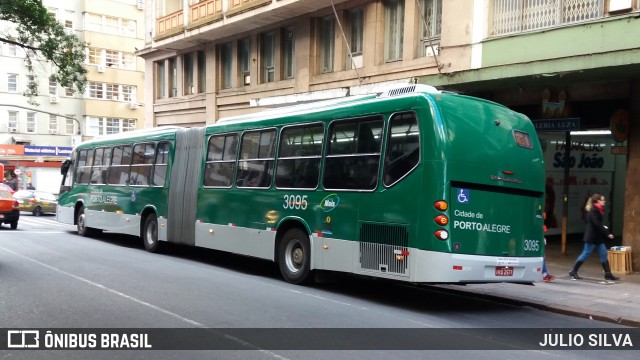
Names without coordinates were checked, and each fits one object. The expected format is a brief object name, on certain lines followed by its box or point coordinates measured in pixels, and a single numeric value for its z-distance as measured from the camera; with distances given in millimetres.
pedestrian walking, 12273
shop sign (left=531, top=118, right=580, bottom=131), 14570
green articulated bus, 8742
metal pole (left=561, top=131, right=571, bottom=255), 16062
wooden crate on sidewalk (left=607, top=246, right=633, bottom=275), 13430
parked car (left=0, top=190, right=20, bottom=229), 21594
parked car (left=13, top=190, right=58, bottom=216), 32094
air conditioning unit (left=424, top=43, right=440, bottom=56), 17345
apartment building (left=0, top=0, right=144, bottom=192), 53062
